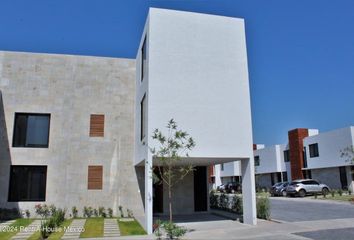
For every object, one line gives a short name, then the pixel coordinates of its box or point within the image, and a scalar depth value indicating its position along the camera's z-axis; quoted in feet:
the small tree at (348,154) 100.94
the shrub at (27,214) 55.42
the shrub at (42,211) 55.52
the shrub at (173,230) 32.94
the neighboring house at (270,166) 147.33
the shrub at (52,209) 55.56
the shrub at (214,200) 68.15
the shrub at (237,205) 57.53
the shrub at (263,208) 50.25
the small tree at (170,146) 38.55
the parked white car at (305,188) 106.71
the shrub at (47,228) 38.63
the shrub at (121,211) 58.13
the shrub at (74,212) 56.49
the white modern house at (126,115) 45.62
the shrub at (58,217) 46.15
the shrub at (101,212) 57.26
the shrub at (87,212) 56.89
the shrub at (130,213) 58.31
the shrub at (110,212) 57.44
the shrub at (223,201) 64.11
